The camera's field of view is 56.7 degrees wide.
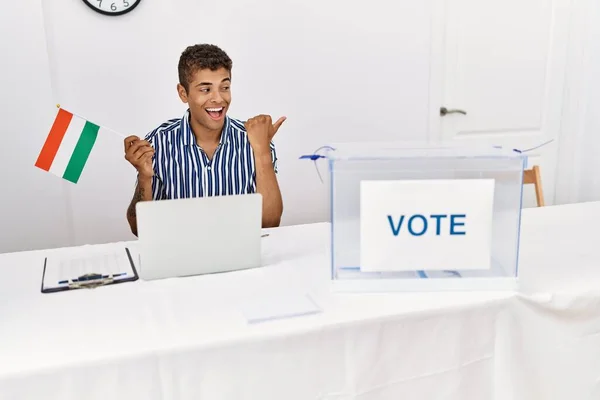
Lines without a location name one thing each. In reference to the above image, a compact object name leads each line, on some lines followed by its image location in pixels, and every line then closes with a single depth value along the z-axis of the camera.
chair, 2.13
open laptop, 1.18
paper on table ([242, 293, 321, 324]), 1.03
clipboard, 1.17
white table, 0.92
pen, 1.20
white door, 2.97
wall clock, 2.31
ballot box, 1.11
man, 1.85
